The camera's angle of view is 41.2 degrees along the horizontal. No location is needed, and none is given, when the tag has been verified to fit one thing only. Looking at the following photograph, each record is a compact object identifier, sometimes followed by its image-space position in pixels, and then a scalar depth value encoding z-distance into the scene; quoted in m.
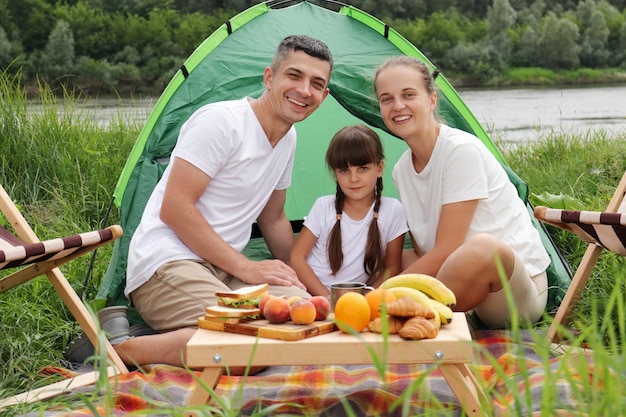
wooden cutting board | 1.94
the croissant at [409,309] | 1.94
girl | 3.01
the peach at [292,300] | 2.10
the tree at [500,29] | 19.75
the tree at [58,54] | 19.16
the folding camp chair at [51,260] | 2.30
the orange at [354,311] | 1.97
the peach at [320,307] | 2.07
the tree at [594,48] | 20.17
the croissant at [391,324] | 1.95
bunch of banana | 2.14
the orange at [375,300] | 2.02
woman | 2.69
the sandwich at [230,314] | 2.04
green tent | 3.25
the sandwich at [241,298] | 2.12
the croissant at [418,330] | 1.88
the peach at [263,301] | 2.13
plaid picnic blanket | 2.19
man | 2.68
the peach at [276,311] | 2.04
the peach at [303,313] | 2.01
